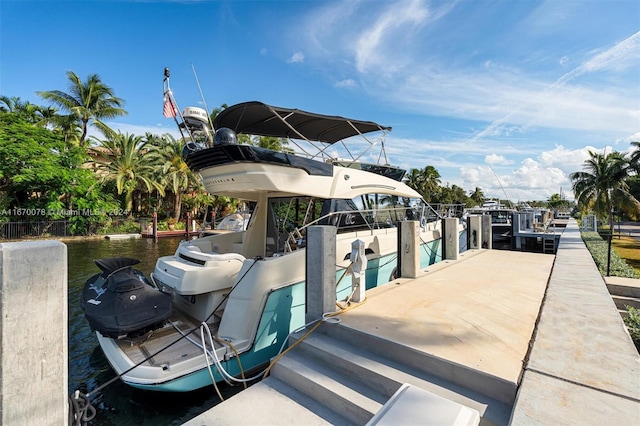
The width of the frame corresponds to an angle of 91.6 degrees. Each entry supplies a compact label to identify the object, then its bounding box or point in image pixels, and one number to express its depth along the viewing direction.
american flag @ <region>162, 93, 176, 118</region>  6.17
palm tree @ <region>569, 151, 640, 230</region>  21.04
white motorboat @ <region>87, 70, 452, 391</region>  4.08
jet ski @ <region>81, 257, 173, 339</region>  3.81
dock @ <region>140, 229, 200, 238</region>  22.46
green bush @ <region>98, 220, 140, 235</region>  23.34
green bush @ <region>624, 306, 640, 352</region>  3.67
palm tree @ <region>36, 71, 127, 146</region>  23.55
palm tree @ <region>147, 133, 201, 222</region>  26.14
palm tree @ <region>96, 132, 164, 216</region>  24.84
